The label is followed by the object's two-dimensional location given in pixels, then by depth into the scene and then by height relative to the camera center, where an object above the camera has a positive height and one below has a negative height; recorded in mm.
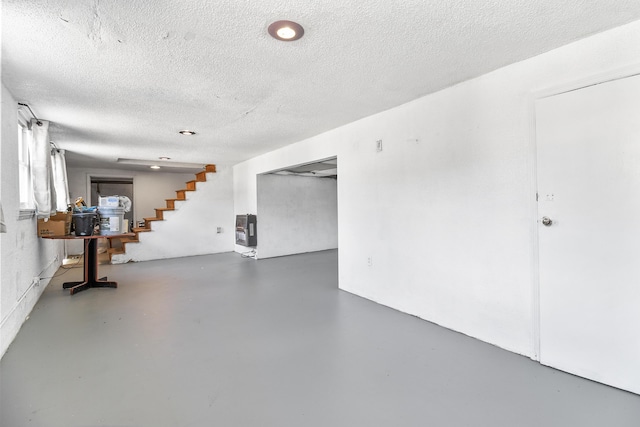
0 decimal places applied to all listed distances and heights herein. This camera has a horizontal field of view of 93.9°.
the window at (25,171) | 3308 +547
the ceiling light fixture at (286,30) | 1692 +1081
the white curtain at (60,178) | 4786 +668
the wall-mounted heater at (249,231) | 6238 -328
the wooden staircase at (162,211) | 6176 +133
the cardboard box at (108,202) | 4152 +222
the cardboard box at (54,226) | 3818 -89
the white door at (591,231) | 1749 -138
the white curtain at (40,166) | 3311 +597
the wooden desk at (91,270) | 4078 -728
